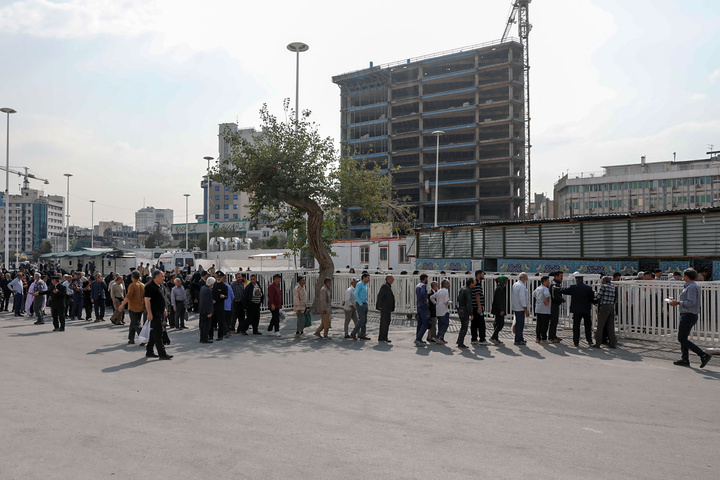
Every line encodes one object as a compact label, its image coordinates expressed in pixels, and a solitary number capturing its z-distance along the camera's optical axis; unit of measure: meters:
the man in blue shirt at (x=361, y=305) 12.37
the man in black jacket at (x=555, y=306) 11.56
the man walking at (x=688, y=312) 9.27
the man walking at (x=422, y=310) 11.70
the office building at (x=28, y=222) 153.25
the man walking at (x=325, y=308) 12.58
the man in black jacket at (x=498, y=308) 11.72
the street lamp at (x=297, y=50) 20.84
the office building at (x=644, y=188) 84.56
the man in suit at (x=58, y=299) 13.93
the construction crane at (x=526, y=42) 70.94
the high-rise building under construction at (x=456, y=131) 70.31
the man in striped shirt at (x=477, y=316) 11.58
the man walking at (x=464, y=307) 11.36
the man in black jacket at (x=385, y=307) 12.16
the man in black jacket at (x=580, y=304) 11.32
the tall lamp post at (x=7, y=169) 33.55
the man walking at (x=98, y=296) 16.14
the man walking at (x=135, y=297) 10.83
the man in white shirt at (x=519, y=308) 11.67
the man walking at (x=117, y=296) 15.46
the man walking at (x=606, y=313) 11.11
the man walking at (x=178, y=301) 14.17
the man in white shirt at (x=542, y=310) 11.64
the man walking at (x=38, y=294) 16.12
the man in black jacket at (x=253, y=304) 13.59
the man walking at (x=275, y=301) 13.50
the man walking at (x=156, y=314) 9.62
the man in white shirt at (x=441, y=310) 11.85
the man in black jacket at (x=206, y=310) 11.68
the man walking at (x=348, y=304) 12.59
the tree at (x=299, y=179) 16.61
